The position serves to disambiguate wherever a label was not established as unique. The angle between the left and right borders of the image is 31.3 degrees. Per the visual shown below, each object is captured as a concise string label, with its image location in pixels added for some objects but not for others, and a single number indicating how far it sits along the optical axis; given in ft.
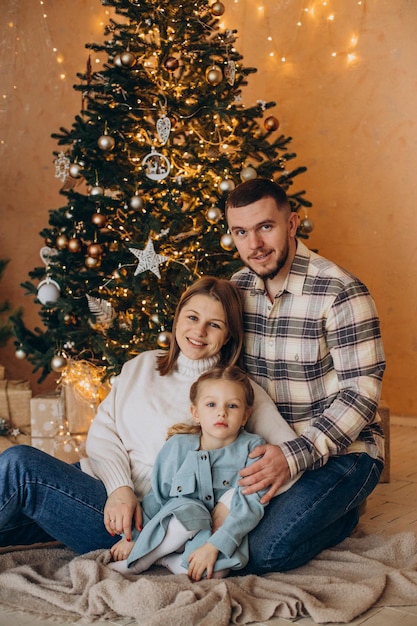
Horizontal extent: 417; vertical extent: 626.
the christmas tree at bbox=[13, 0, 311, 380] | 9.96
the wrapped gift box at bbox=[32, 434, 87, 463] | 10.67
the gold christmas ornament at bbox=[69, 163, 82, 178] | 10.27
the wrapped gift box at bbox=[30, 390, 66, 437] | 10.82
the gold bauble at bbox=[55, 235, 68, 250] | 10.24
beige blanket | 5.80
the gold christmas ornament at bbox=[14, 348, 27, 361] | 10.67
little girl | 6.31
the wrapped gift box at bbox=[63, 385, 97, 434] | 10.69
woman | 6.61
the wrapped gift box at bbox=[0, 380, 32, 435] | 12.03
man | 6.56
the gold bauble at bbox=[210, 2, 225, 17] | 10.37
